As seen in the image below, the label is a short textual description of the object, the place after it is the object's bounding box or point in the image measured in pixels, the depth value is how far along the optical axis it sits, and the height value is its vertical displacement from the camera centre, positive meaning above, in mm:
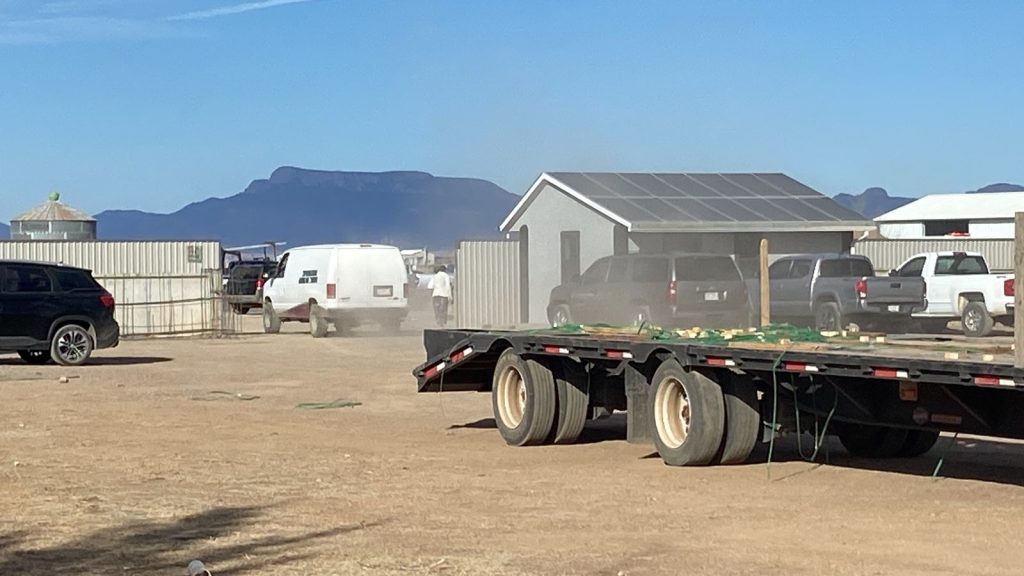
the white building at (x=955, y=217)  75562 +4724
